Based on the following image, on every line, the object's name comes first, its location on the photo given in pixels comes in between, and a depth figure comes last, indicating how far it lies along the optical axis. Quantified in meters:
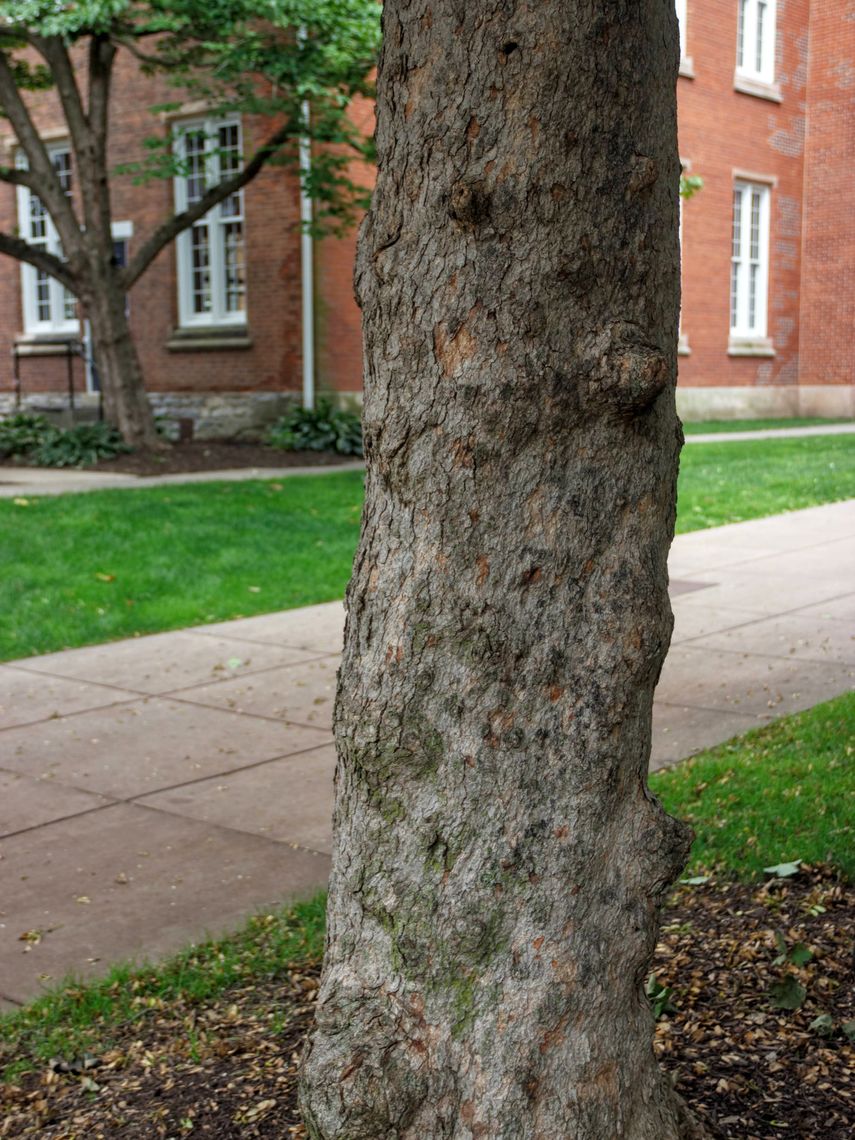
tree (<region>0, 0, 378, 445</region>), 14.72
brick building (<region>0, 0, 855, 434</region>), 19.80
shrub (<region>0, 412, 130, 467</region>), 17.16
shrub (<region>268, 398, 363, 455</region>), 18.42
